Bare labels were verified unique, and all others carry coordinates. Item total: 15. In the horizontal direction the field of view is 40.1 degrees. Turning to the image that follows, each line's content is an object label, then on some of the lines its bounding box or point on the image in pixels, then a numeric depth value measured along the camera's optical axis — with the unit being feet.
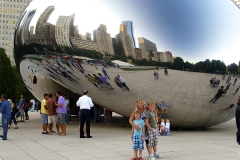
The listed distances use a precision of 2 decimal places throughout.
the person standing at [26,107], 51.12
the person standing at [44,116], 33.63
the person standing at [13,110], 38.27
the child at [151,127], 20.55
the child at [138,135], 20.07
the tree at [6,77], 139.74
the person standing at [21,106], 47.52
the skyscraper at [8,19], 369.30
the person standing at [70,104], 47.37
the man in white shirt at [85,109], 30.53
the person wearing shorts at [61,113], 32.40
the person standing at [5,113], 28.68
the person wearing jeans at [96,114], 45.19
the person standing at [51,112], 32.96
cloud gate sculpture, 30.55
